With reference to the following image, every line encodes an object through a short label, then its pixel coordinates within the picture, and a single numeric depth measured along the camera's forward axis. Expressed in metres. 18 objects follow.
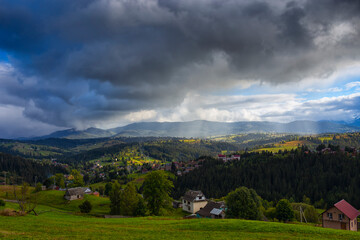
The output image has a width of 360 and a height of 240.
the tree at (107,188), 123.09
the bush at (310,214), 74.55
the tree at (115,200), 66.56
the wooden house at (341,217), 49.62
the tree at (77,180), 117.64
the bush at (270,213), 71.09
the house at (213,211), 69.72
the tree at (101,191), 137.27
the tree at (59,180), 127.67
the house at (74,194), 88.26
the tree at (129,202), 63.66
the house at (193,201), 88.86
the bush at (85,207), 64.75
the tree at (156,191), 58.79
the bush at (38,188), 97.97
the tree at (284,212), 65.69
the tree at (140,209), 59.72
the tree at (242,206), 55.47
